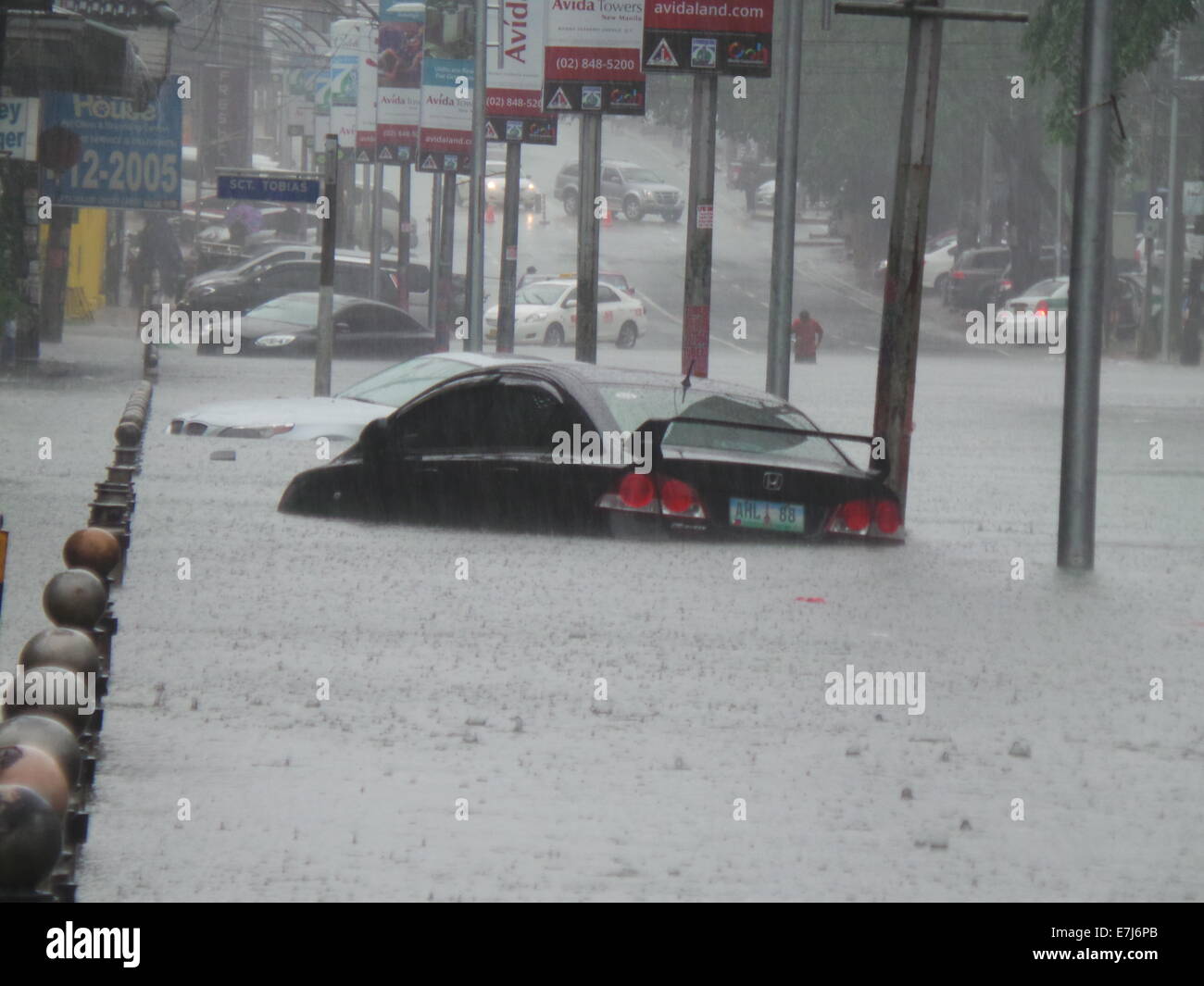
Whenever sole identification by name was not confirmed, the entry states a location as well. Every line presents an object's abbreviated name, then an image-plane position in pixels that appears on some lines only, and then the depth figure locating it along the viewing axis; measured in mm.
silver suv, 80125
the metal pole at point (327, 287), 25078
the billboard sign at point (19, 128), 27266
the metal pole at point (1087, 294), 14164
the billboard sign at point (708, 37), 21484
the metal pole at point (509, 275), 35031
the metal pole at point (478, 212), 32500
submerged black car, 13859
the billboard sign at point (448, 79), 37438
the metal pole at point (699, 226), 22969
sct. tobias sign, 24109
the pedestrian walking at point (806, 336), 46219
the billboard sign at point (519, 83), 32156
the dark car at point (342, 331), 38562
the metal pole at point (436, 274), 42275
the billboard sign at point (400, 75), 42656
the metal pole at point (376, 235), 52562
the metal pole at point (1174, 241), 50719
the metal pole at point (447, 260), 42816
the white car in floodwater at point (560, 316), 52438
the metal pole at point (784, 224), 22094
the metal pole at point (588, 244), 27266
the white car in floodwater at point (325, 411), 19938
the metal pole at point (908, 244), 16422
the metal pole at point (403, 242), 51250
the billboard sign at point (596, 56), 24734
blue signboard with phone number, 32000
